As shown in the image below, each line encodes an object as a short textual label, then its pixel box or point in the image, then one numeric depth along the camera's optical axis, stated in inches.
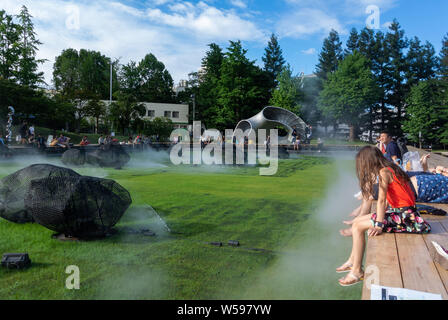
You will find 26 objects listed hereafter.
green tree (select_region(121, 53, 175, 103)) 3449.8
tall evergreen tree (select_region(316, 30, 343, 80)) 2733.8
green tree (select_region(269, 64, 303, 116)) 2381.9
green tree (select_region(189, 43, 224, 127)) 2704.2
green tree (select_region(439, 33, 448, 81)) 2287.6
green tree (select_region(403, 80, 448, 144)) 2183.8
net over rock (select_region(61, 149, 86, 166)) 654.5
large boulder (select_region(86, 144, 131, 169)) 660.7
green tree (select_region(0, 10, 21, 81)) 1631.4
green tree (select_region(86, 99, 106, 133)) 1820.9
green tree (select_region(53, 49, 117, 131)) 2515.6
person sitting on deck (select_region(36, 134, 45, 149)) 875.0
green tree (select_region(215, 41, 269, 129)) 2433.7
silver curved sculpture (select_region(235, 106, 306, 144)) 1947.5
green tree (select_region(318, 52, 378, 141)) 2362.2
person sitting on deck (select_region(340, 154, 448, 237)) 229.5
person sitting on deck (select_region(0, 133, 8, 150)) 710.8
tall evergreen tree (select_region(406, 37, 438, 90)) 2549.2
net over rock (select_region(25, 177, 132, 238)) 213.9
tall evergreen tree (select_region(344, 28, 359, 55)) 2724.4
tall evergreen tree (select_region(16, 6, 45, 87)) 1657.2
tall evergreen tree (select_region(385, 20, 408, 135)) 2534.4
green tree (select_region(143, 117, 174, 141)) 1938.6
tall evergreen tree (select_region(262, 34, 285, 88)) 2891.2
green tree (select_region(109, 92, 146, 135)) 1835.6
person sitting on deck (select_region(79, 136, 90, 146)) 1053.2
